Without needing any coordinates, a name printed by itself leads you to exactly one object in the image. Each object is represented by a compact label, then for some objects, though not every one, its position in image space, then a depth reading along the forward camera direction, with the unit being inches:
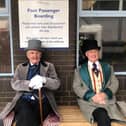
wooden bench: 82.8
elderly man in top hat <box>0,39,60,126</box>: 82.2
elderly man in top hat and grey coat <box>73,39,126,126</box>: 83.6
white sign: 88.3
